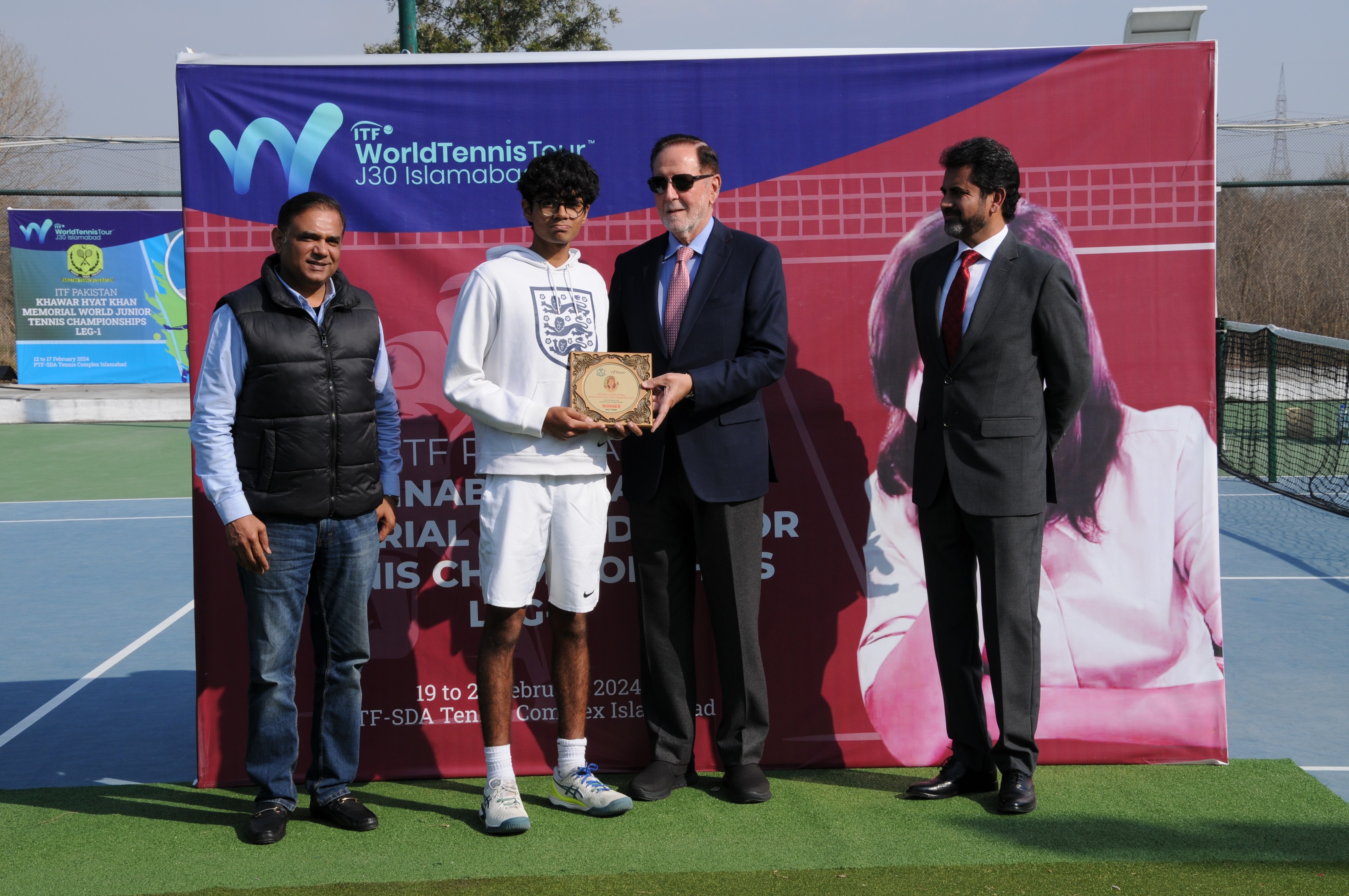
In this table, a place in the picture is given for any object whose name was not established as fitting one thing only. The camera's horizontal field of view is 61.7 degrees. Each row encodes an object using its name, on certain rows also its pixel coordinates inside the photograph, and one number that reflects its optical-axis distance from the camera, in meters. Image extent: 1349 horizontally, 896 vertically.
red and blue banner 3.95
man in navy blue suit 3.58
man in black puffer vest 3.33
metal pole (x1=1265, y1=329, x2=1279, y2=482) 11.40
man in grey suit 3.52
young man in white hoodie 3.43
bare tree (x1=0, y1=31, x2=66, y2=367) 24.12
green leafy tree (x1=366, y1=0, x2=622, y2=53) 18.61
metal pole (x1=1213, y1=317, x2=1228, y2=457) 11.75
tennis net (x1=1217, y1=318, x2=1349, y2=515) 11.49
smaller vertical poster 18.08
